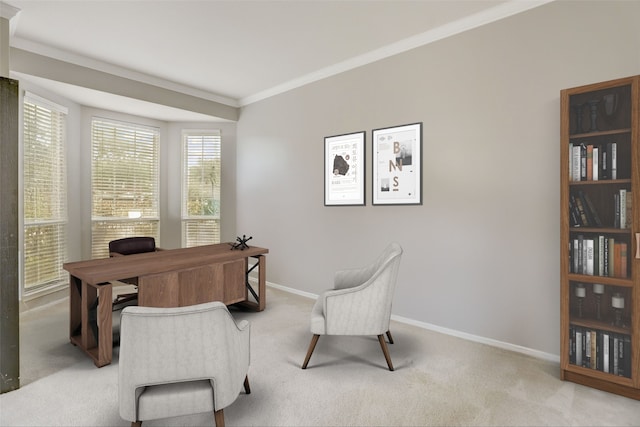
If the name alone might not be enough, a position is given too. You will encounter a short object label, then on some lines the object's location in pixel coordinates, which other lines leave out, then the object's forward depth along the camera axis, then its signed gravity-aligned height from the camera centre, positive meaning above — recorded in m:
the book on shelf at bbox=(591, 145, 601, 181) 2.14 +0.33
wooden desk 2.47 -0.63
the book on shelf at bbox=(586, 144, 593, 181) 2.16 +0.33
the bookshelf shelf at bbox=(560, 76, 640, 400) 2.01 -0.15
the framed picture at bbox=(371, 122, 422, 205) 3.26 +0.50
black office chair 3.78 -0.42
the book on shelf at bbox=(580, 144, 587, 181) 2.18 +0.34
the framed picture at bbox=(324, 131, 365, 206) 3.75 +0.51
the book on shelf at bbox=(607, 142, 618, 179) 2.08 +0.34
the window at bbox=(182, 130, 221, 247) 5.56 +0.59
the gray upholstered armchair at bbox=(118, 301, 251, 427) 1.49 -0.70
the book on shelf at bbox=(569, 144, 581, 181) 2.20 +0.34
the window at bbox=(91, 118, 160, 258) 4.78 +0.47
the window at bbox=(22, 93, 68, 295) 3.76 +0.22
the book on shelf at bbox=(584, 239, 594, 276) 2.17 -0.29
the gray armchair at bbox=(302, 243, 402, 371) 2.39 -0.71
